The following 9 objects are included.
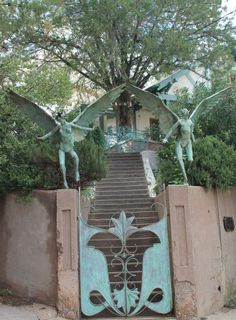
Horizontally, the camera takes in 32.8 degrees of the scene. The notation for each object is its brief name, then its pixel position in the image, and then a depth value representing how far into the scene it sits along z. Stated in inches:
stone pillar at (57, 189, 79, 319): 280.4
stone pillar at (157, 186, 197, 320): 283.6
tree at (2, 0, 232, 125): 660.7
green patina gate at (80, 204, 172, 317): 282.2
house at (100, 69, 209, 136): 932.6
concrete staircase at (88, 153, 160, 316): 322.9
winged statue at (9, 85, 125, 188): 318.3
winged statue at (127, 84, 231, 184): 326.6
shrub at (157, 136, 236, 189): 340.5
